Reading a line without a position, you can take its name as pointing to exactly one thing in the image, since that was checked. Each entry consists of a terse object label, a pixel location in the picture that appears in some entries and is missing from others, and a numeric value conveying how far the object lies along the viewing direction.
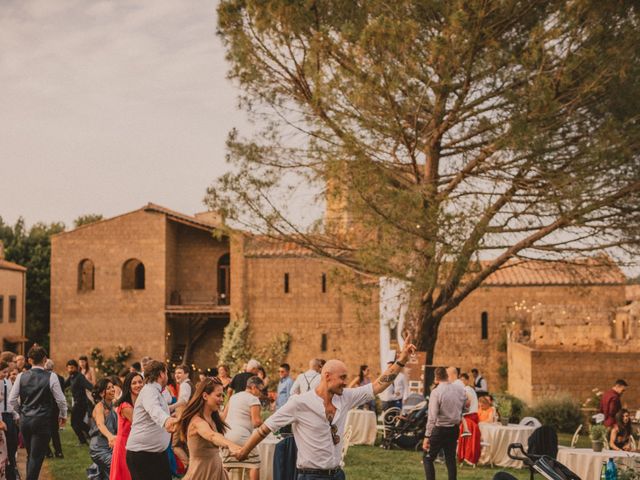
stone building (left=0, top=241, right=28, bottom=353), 38.30
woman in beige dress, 6.13
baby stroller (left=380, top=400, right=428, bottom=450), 14.66
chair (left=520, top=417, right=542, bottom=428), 13.84
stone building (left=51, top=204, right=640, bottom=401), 31.42
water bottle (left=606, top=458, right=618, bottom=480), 9.04
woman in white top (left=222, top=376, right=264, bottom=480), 8.70
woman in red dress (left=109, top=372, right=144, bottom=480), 7.49
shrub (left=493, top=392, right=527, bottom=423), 18.61
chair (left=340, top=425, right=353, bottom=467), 11.42
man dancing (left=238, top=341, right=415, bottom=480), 5.81
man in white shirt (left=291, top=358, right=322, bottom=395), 11.87
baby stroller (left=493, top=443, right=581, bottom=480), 6.58
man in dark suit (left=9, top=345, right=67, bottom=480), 9.38
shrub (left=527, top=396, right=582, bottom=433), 18.52
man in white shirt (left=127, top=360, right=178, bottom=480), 6.97
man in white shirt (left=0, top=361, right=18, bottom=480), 9.57
